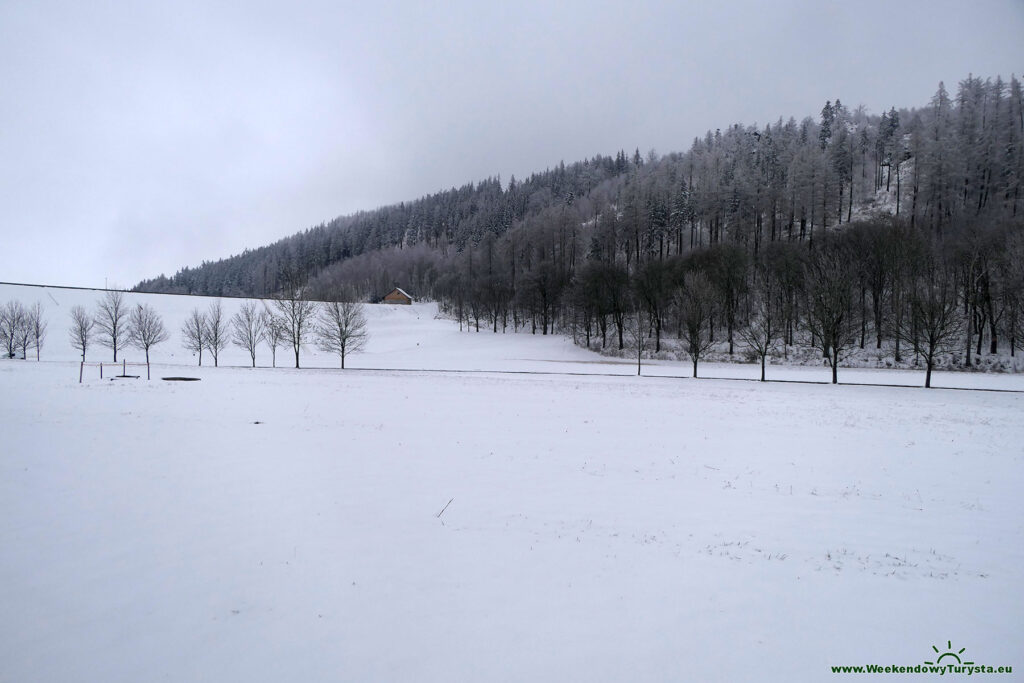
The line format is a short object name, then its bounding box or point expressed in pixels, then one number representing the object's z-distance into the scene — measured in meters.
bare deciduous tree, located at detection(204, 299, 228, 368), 49.72
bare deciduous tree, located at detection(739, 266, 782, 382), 51.21
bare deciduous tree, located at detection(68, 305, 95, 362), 47.26
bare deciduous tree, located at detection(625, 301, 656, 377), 59.74
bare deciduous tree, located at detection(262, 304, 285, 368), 49.12
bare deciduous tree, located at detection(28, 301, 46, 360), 47.26
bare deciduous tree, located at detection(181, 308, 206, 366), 50.53
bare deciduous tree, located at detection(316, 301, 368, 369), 46.50
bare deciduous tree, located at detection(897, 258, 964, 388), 31.00
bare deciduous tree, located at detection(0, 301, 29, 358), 43.97
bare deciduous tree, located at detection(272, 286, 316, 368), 46.94
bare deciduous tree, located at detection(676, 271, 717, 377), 40.25
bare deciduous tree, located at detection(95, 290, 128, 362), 48.78
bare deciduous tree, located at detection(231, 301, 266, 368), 51.09
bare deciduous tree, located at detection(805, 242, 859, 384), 34.69
